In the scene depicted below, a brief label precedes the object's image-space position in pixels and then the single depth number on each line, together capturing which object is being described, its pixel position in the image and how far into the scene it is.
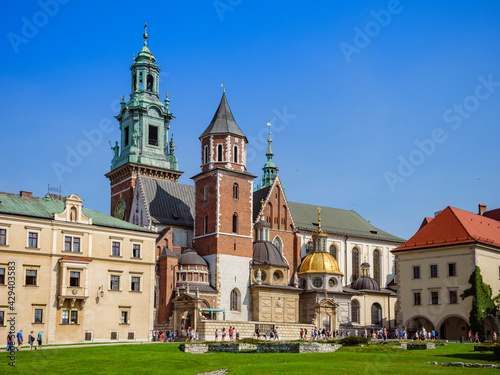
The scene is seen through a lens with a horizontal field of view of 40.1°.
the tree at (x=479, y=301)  55.66
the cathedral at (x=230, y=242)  64.44
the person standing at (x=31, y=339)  41.99
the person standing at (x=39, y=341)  41.33
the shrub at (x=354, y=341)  42.19
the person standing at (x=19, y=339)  41.53
